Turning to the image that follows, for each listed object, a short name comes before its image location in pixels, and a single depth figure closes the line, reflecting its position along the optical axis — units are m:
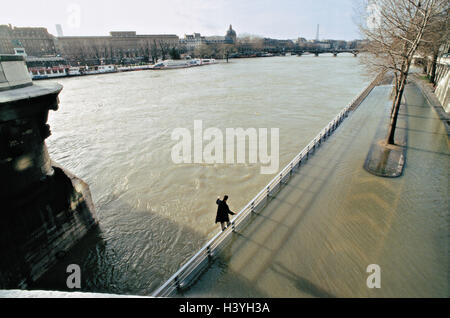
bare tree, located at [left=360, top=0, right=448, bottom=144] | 9.98
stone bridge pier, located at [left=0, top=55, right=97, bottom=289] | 5.23
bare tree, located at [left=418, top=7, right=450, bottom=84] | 11.33
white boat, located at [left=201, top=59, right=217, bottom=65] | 102.62
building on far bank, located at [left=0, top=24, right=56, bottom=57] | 105.94
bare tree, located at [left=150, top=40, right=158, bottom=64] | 113.04
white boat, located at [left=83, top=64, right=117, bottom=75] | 79.81
